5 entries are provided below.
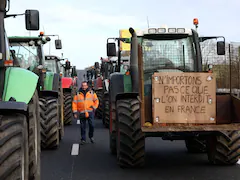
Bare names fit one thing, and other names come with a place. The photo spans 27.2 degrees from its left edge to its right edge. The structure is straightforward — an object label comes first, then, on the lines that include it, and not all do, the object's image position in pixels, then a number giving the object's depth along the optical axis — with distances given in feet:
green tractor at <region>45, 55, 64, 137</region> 63.67
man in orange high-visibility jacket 43.73
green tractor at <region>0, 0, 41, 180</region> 13.88
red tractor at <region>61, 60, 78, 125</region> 57.11
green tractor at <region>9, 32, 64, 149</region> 37.35
